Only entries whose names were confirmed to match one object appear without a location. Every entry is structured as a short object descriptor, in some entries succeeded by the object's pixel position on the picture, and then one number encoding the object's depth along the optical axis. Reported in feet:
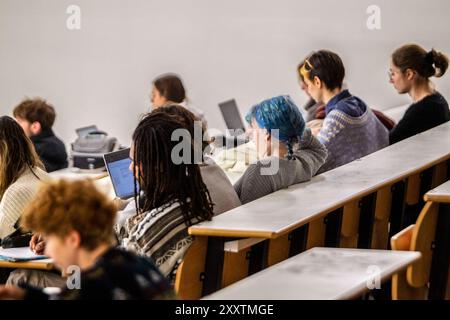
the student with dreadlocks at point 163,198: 14.43
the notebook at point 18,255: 17.26
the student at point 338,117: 21.78
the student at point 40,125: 29.47
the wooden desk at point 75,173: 29.04
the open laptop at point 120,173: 21.12
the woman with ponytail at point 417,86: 23.46
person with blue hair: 17.20
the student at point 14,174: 18.92
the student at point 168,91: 30.02
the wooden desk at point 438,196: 15.06
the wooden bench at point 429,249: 14.62
